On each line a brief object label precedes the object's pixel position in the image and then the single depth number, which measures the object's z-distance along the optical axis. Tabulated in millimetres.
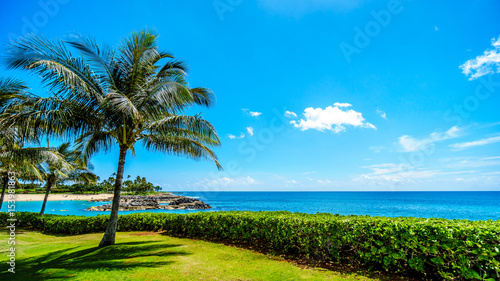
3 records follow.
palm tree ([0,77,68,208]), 7746
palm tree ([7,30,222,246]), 7012
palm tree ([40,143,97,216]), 17148
